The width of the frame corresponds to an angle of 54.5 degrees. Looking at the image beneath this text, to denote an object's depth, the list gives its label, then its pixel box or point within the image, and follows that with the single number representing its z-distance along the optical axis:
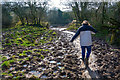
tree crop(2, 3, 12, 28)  24.78
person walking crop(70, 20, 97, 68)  4.98
